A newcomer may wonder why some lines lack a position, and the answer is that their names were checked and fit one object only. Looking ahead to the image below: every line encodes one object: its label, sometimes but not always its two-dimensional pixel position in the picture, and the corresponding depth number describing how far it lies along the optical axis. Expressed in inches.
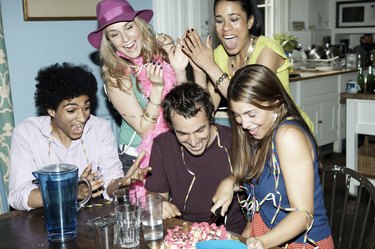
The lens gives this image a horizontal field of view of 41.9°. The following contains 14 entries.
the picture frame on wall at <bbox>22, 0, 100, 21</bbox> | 95.1
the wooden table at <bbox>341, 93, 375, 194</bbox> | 153.0
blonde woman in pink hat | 85.3
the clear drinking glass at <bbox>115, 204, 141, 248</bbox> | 57.4
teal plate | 50.1
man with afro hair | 75.6
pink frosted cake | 53.9
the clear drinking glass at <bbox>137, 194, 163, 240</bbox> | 60.0
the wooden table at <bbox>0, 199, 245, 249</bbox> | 59.2
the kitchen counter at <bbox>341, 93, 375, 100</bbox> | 150.9
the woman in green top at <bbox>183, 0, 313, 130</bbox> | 85.6
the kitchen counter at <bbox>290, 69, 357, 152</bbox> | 195.2
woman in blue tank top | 60.0
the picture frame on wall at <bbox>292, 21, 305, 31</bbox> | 229.9
